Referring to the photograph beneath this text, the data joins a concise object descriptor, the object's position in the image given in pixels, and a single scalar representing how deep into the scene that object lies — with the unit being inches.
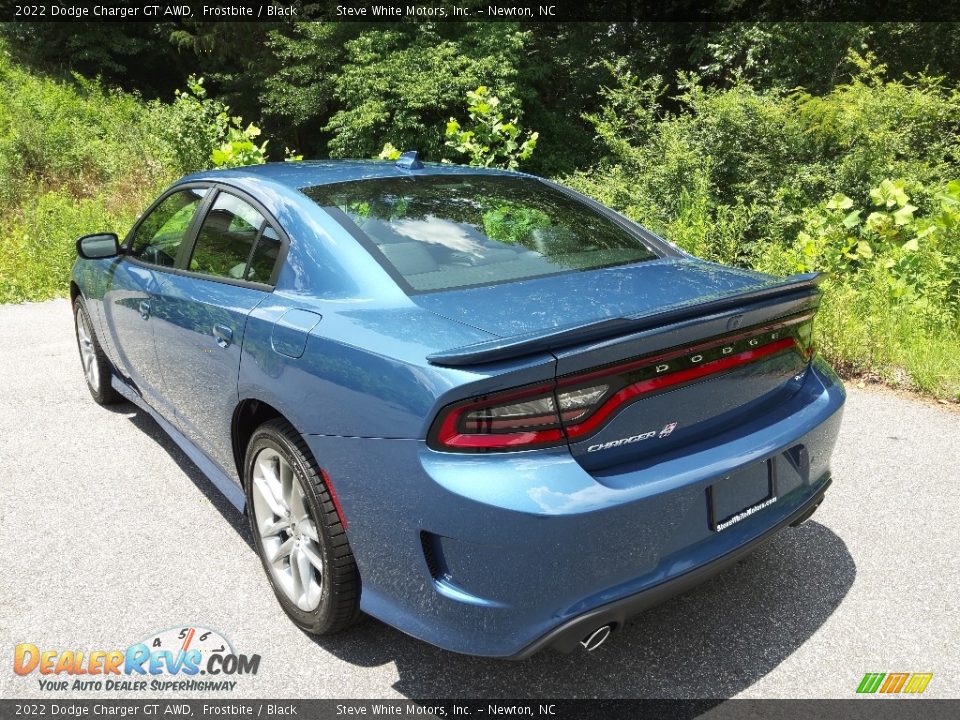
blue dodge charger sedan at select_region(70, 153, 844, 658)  73.9
